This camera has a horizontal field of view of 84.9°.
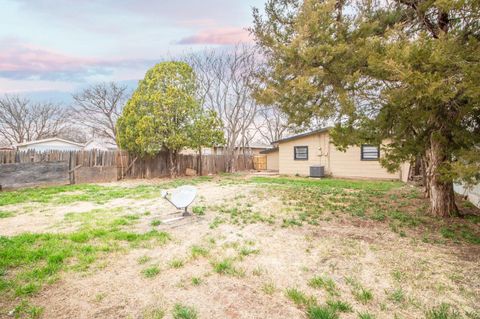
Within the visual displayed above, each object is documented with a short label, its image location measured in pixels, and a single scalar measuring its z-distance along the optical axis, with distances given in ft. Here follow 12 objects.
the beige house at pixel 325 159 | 48.19
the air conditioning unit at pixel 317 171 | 51.13
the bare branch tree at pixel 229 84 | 73.61
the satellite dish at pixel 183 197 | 19.74
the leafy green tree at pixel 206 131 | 49.03
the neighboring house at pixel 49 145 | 67.41
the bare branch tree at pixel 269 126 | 108.83
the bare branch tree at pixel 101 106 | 93.30
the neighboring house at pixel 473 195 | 23.60
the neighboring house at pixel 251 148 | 91.53
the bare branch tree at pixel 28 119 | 96.84
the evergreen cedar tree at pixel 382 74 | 11.10
